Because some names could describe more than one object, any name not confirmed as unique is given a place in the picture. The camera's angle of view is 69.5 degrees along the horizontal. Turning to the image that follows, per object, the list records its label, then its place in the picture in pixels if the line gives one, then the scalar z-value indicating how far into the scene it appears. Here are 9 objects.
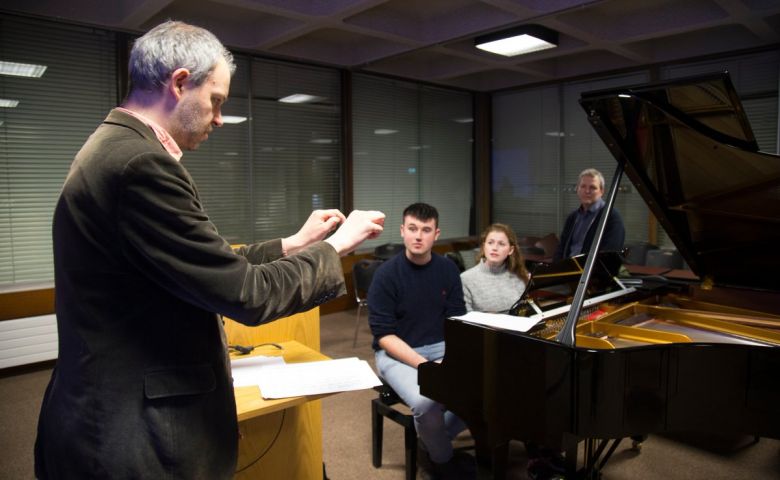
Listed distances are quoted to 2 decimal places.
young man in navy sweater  2.49
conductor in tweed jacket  0.97
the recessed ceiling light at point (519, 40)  4.58
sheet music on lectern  1.50
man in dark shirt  3.84
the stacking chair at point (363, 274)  4.55
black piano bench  2.44
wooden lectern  2.01
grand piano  1.72
